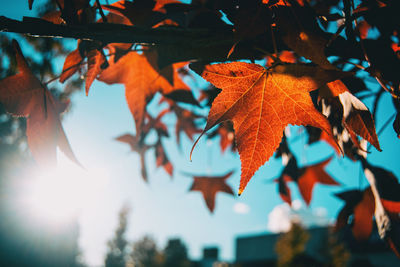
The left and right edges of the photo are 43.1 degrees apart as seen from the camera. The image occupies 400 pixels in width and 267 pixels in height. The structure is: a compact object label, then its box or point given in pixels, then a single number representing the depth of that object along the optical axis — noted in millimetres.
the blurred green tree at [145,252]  16243
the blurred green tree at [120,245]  18523
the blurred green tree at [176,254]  15379
